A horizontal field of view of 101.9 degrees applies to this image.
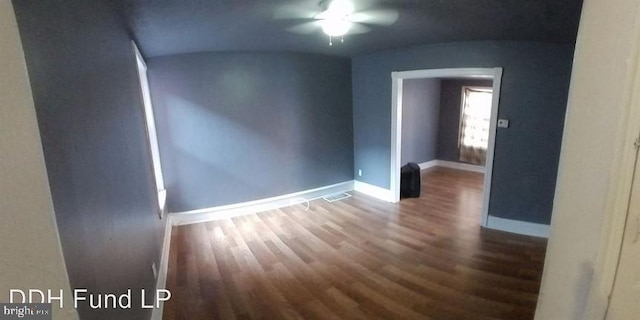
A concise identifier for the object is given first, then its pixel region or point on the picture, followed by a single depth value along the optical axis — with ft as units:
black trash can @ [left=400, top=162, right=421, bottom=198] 14.85
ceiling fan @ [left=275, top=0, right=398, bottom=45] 6.98
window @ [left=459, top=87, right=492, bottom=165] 18.80
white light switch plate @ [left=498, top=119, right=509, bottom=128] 10.34
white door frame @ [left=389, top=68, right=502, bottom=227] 10.47
